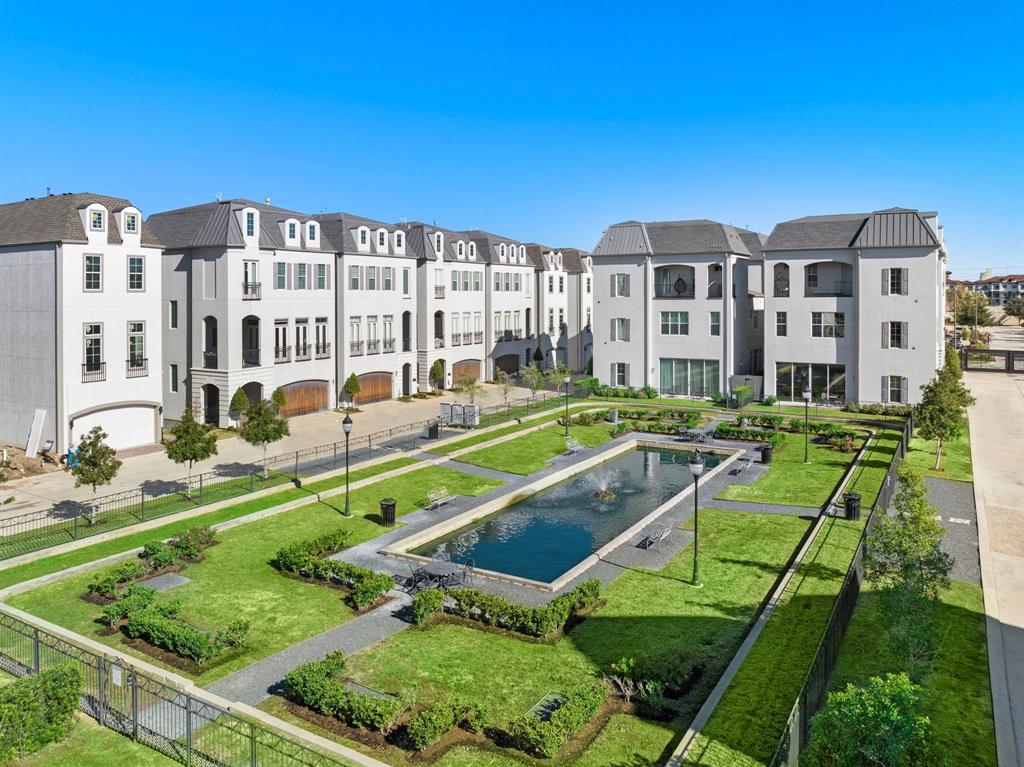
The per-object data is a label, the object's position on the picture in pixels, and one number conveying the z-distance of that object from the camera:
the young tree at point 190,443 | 27.12
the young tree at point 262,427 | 29.50
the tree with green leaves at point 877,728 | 9.40
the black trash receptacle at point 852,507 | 25.44
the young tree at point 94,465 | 24.64
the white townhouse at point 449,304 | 55.53
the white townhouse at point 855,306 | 45.78
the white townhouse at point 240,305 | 41.53
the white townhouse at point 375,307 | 48.53
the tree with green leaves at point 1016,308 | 139.40
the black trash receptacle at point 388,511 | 25.50
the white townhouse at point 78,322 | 34.03
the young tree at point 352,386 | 47.69
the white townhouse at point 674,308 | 52.66
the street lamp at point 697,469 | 20.26
